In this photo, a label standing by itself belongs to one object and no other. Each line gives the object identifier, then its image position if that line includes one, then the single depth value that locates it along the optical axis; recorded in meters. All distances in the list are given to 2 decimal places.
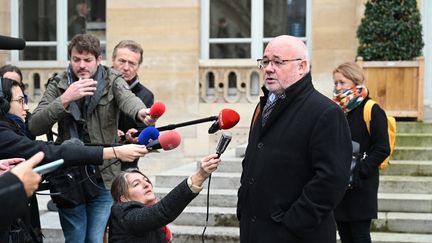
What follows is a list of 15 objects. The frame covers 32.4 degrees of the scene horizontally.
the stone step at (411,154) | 9.09
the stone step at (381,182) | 8.32
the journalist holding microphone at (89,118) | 5.05
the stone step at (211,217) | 7.88
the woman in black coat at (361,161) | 5.76
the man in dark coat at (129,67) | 5.99
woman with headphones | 4.18
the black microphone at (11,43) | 3.44
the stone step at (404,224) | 7.57
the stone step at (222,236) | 7.38
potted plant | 9.92
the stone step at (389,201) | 7.91
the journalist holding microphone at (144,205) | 4.14
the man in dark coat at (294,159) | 4.04
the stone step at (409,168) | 8.76
